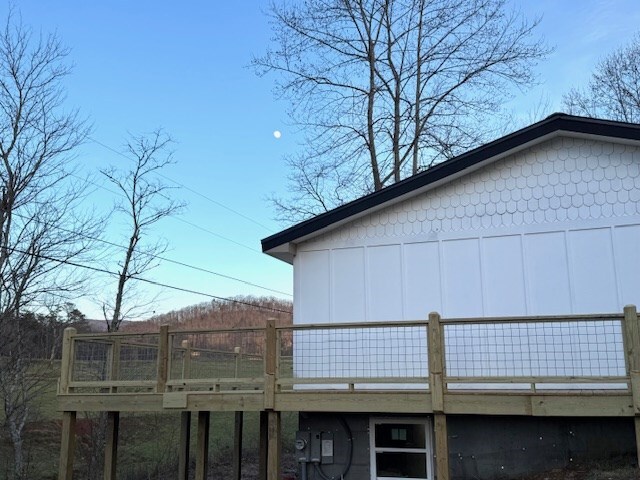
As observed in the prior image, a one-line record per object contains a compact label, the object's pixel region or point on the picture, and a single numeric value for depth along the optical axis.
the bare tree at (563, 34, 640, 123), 21.81
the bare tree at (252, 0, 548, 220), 19.95
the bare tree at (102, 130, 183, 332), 18.78
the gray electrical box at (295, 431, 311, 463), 9.11
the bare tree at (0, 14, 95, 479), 13.80
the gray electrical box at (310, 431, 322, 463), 9.05
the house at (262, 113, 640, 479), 8.12
